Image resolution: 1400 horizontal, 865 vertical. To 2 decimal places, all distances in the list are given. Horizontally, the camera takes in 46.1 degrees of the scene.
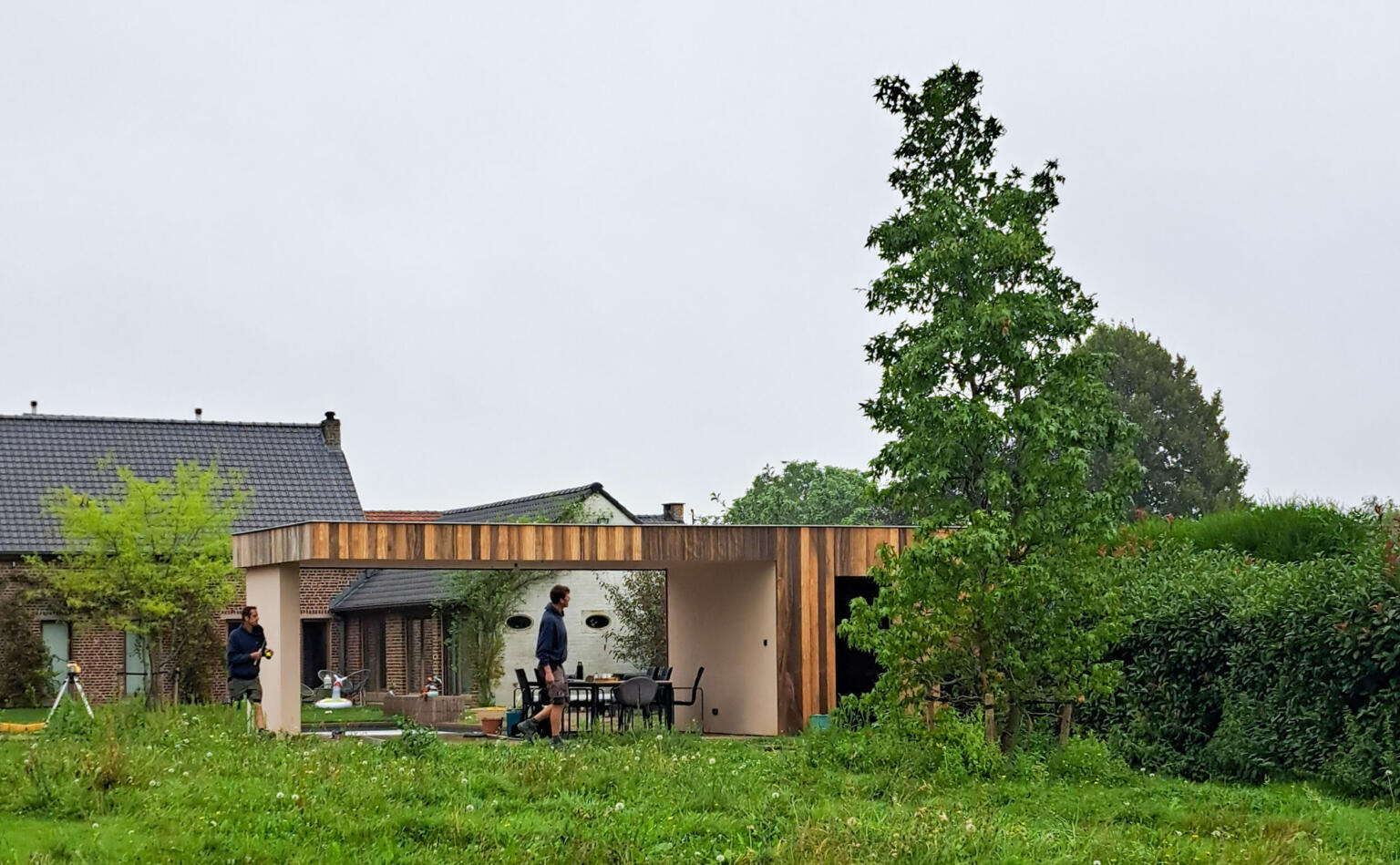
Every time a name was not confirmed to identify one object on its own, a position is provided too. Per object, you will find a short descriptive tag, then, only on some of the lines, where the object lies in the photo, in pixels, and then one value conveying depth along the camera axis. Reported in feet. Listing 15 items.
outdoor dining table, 64.18
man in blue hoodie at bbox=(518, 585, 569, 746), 50.29
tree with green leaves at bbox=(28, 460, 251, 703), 99.25
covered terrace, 63.62
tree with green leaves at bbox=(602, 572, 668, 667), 104.94
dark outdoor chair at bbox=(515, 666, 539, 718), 60.50
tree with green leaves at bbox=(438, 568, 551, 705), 102.99
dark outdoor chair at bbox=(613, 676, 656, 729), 61.11
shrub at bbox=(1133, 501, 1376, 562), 58.29
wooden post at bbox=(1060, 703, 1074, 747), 46.09
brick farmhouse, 106.73
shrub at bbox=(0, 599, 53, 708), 103.19
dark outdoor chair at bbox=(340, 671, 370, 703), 104.47
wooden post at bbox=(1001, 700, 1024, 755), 45.55
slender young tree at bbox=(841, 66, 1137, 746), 44.06
